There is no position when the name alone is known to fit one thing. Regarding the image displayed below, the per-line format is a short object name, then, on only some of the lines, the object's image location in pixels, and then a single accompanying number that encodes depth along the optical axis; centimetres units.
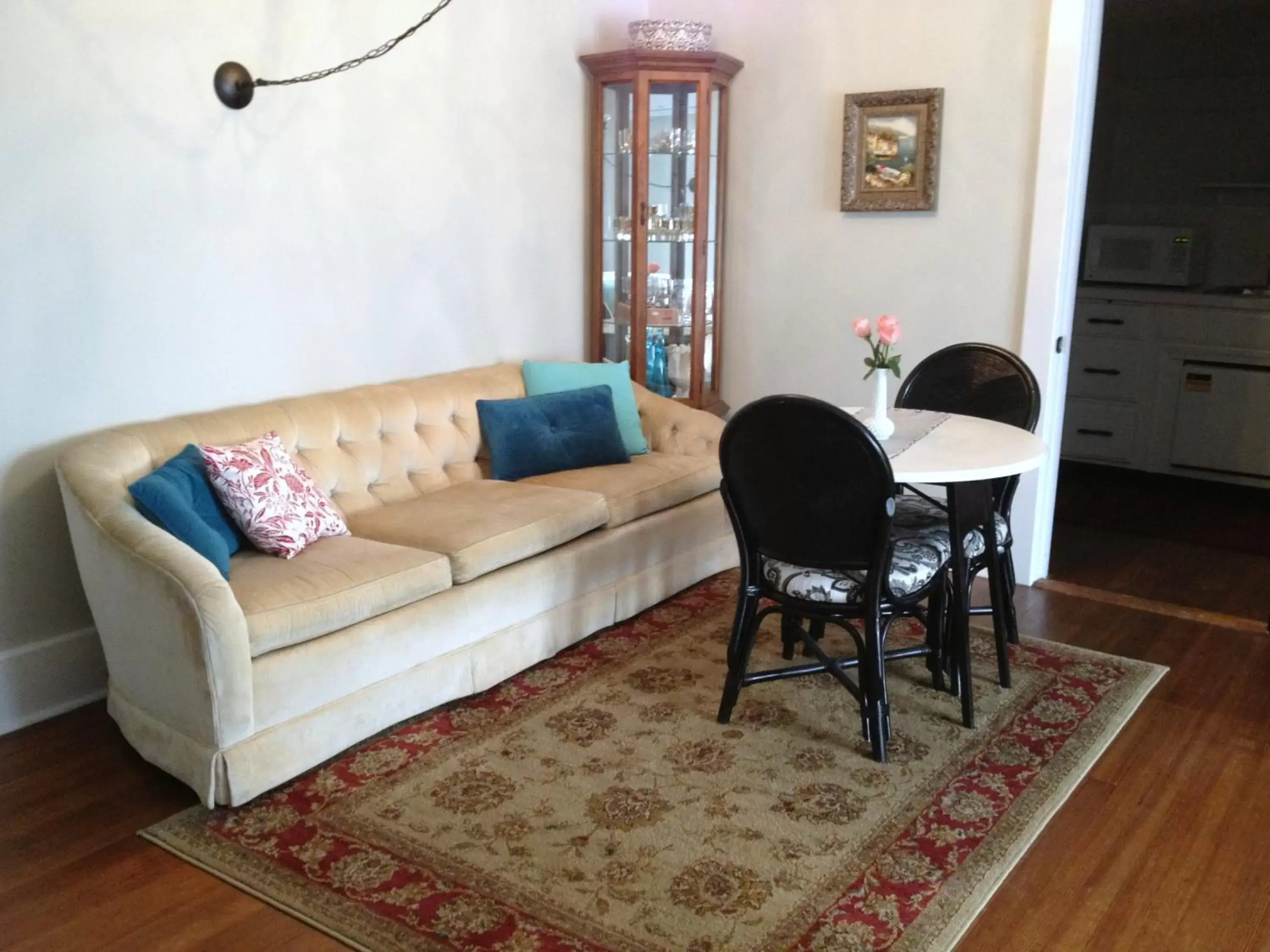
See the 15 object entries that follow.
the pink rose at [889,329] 285
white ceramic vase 300
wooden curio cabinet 440
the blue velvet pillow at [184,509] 266
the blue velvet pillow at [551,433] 380
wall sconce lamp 318
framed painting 412
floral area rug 214
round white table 266
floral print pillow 288
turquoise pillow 412
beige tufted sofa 248
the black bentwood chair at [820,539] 249
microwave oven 560
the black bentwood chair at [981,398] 314
